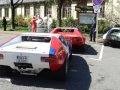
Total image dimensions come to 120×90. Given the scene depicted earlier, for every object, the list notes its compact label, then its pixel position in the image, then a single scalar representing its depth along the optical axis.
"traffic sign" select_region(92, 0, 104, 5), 8.94
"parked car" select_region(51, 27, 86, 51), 6.79
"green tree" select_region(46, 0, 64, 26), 12.90
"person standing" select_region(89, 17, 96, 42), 9.76
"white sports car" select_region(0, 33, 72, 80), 3.85
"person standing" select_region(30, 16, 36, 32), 10.81
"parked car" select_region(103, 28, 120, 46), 8.62
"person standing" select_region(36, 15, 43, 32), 11.10
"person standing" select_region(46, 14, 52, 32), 11.04
